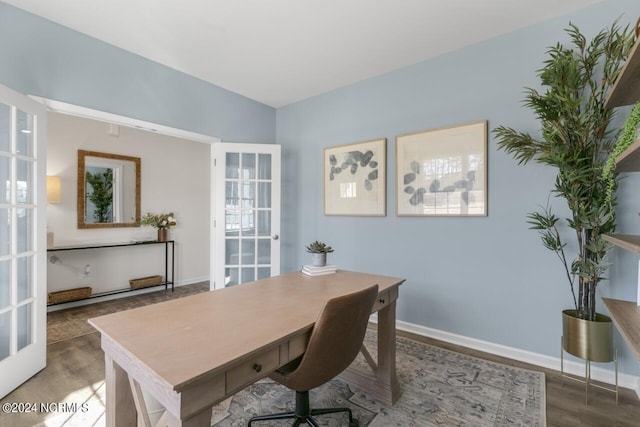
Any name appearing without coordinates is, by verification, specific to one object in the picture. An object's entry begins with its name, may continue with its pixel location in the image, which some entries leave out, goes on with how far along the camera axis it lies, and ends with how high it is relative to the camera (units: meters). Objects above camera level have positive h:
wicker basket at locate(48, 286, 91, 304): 3.55 -1.02
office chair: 1.25 -0.57
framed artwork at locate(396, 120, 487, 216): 2.58 +0.38
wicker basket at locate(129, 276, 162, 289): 4.32 -1.03
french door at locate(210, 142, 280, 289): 3.54 -0.02
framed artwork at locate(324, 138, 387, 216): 3.17 +0.37
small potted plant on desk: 2.18 -0.30
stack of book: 2.12 -0.41
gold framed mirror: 3.92 +0.29
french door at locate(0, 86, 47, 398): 2.04 -0.20
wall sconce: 3.48 +0.25
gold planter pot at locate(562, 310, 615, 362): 1.83 -0.77
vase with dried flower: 4.47 -0.16
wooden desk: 0.90 -0.46
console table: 3.62 -0.49
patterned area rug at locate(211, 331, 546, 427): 1.72 -1.18
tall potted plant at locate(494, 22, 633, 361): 1.85 +0.45
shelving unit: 1.15 +0.24
